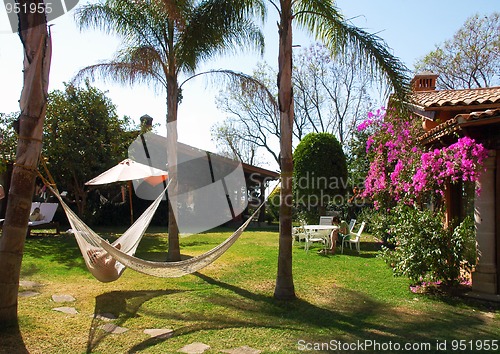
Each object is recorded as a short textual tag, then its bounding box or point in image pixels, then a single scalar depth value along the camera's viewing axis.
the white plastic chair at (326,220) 10.48
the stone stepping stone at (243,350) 3.50
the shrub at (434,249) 5.34
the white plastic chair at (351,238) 8.84
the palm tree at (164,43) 6.71
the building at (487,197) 5.04
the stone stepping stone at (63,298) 4.96
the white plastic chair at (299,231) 9.88
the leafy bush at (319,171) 11.70
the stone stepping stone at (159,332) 3.87
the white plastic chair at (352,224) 10.16
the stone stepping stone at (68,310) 4.53
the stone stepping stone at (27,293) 5.05
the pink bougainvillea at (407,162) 5.16
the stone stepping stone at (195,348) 3.50
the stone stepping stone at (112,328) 3.99
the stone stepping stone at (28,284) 5.52
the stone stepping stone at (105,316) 4.35
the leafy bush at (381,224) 8.86
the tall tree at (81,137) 12.00
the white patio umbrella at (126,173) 8.40
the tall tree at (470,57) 18.95
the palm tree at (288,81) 5.17
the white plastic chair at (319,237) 8.85
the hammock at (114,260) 4.28
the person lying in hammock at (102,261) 4.62
